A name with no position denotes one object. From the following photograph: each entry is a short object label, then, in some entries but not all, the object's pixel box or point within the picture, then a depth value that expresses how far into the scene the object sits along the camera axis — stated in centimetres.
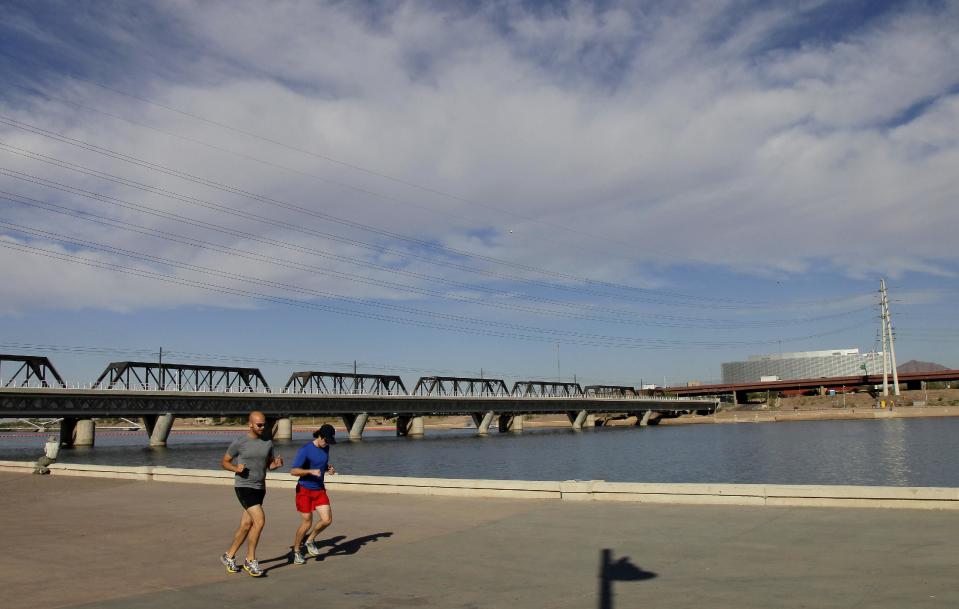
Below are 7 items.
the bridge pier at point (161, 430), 10075
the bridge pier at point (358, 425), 12800
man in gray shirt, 1138
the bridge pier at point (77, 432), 10291
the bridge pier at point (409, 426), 15012
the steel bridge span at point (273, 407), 8705
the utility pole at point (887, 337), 18662
